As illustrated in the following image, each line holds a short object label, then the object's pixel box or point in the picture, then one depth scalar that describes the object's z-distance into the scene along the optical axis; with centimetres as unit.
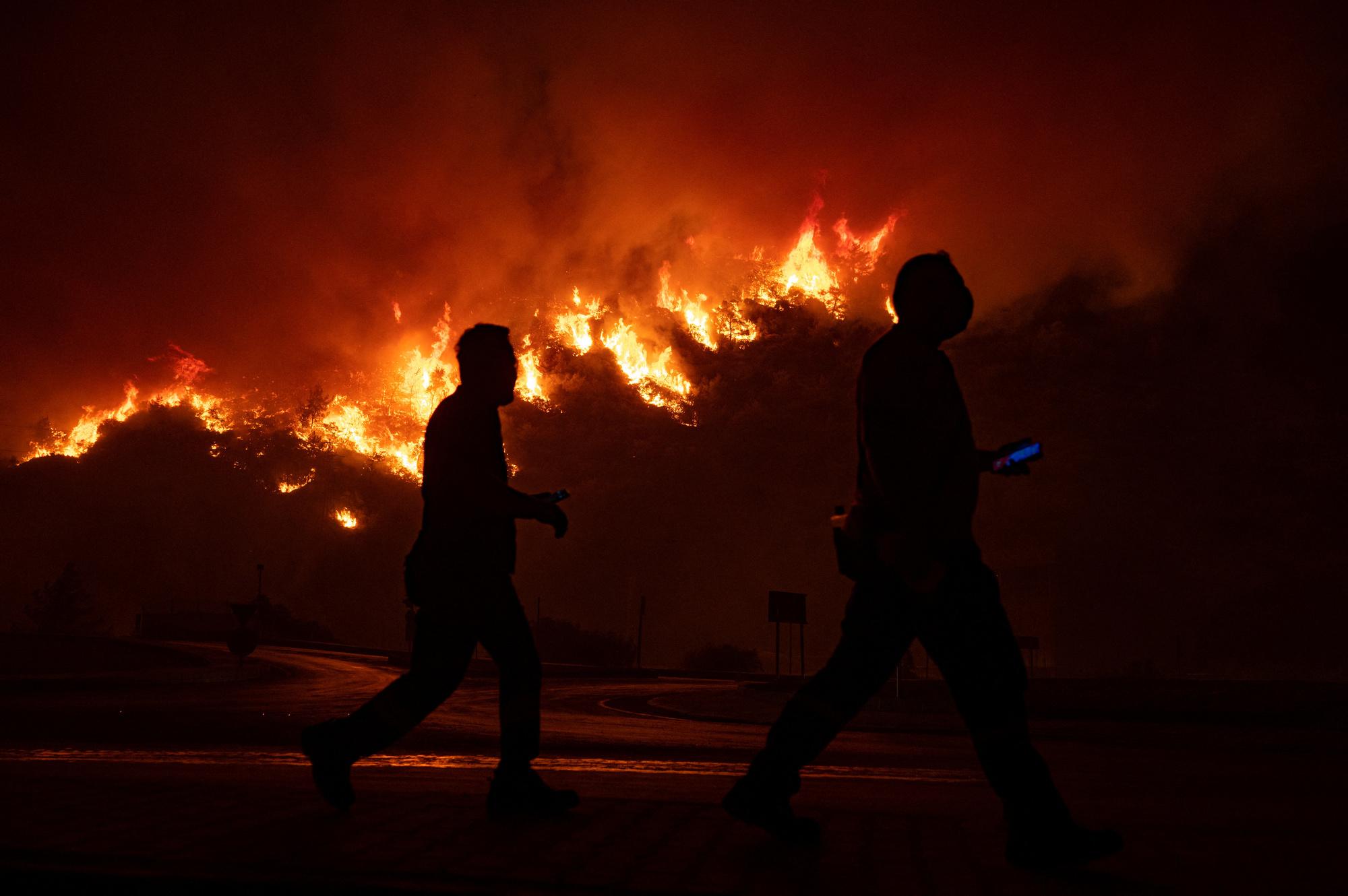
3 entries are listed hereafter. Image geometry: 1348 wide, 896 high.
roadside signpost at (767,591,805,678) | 2950
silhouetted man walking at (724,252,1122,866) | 342
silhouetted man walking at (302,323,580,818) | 431
